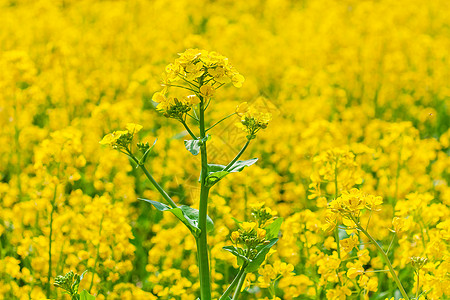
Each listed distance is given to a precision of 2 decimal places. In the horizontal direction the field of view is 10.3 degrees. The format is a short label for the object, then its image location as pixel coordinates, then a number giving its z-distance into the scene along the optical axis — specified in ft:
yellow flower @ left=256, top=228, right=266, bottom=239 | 6.06
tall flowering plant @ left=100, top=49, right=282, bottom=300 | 5.94
